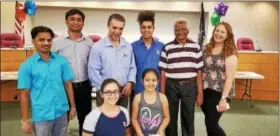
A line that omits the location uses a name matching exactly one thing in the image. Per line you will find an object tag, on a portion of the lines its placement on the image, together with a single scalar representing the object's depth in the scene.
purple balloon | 6.18
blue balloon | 5.63
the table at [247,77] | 4.68
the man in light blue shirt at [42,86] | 1.79
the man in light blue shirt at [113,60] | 2.12
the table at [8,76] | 4.12
